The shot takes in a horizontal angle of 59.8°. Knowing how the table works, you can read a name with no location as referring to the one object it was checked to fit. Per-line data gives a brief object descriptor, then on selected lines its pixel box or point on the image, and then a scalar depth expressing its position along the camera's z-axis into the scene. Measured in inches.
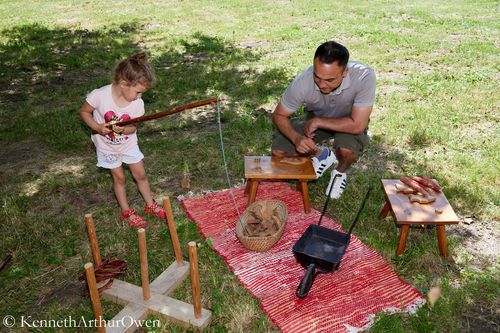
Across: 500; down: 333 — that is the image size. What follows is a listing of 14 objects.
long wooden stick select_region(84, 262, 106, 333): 114.2
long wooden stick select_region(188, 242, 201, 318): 125.5
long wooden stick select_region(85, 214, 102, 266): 142.9
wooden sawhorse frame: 136.9
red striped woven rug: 150.1
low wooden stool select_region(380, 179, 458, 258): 166.7
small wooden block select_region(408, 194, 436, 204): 175.6
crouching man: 186.1
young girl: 170.7
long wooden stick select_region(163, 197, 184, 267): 146.5
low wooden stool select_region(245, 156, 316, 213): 197.5
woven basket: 176.3
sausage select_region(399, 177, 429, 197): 179.9
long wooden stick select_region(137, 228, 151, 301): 133.2
